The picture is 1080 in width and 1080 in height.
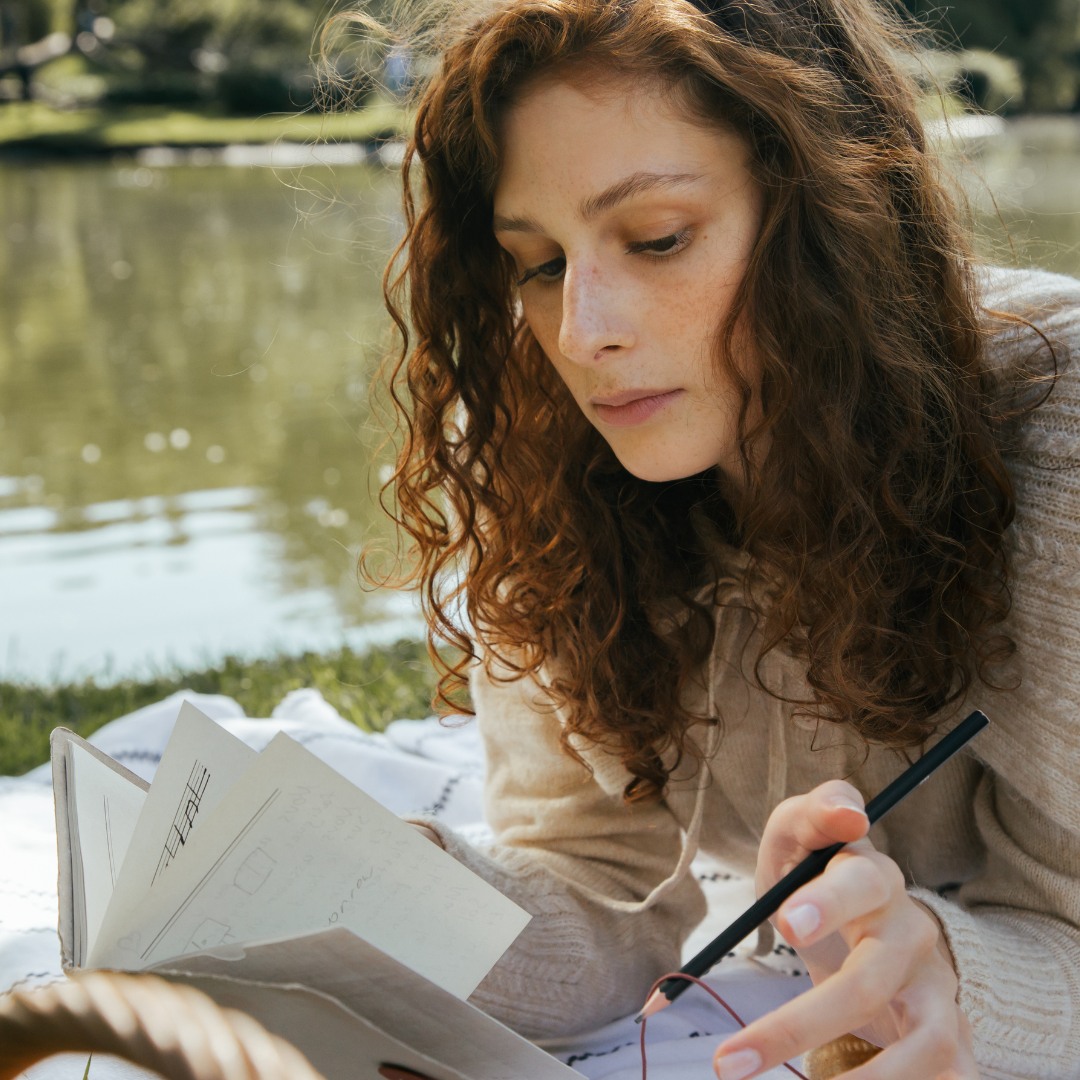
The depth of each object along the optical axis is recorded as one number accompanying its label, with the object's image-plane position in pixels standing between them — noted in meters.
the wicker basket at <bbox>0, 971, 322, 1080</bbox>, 0.77
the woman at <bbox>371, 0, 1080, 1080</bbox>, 1.40
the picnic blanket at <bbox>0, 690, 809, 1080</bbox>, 1.65
